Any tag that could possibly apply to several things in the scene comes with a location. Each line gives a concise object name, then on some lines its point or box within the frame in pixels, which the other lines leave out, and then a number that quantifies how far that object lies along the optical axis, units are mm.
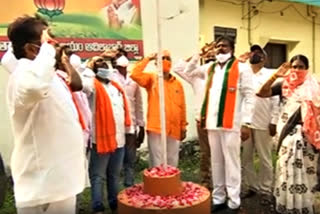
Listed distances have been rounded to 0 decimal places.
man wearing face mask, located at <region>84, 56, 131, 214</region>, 3781
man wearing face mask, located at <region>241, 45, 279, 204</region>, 4322
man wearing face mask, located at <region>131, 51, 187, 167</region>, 4387
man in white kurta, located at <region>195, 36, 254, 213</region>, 3873
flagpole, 3017
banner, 5075
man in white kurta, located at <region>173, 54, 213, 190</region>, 4450
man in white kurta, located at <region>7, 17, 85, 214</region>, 2067
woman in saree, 3727
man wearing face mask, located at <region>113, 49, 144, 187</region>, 4405
